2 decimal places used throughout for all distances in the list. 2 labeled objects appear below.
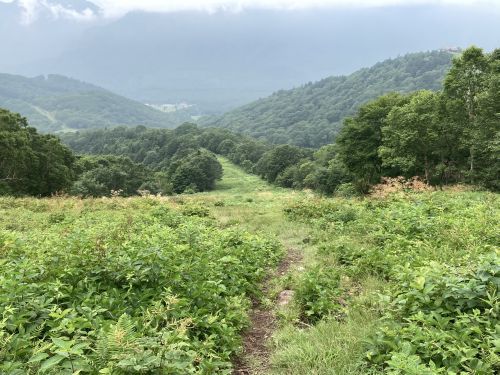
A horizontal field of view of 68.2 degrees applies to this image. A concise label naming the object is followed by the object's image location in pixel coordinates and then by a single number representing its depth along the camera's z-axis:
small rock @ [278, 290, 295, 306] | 6.68
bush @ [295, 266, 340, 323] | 5.91
